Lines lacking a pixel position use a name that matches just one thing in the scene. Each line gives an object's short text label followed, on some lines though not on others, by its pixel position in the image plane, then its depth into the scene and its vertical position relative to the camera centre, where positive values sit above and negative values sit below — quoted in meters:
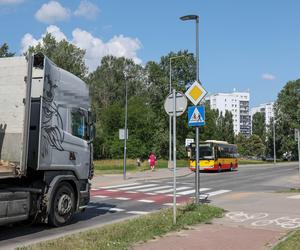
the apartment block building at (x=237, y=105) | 171.50 +26.47
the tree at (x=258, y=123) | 134.88 +15.62
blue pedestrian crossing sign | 12.77 +1.66
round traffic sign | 10.43 +1.64
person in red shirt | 40.59 +1.20
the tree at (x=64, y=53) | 64.12 +17.17
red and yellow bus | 40.81 +1.79
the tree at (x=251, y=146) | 119.06 +7.67
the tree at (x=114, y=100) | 71.81 +13.91
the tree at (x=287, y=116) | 92.50 +12.41
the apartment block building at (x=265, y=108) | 168.90 +26.62
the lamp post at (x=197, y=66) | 13.14 +3.30
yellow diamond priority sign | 12.66 +2.27
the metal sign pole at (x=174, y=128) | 10.27 +1.05
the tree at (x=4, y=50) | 68.06 +18.43
